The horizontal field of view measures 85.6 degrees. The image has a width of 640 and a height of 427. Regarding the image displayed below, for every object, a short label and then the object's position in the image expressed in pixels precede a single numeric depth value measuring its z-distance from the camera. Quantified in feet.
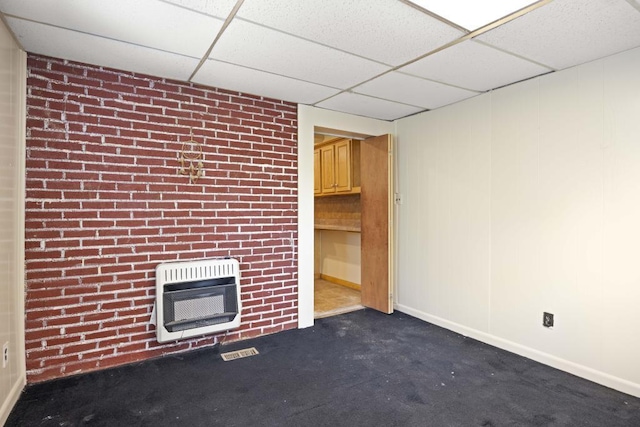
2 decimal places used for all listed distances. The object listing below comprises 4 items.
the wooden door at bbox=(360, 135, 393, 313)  13.30
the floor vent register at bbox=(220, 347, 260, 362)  9.57
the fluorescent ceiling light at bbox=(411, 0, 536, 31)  5.96
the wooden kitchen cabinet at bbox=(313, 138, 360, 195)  16.06
